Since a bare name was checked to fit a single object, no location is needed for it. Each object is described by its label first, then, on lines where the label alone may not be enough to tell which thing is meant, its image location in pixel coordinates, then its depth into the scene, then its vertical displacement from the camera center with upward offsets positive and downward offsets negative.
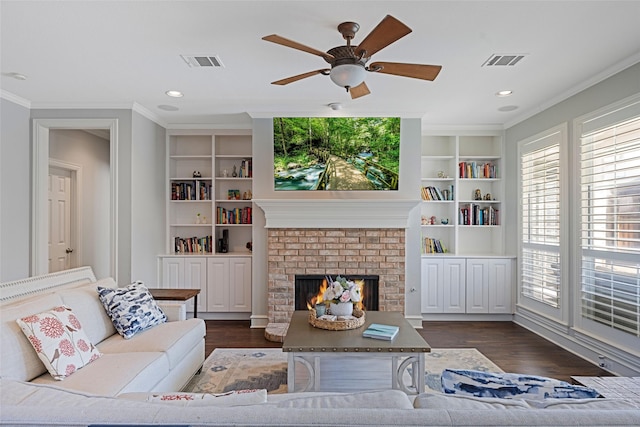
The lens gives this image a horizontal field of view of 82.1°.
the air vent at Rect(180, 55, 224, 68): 2.95 +1.28
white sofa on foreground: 0.98 -0.55
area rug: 2.95 -1.37
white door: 5.04 -0.07
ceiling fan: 2.04 +0.98
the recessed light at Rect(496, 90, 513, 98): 3.77 +1.28
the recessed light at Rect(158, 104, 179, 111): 4.32 +1.30
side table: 3.59 -0.79
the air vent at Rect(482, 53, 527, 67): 2.90 +1.27
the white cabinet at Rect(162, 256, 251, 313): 4.90 -0.84
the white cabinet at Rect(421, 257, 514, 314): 4.87 -0.91
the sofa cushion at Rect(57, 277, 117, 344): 2.54 -0.68
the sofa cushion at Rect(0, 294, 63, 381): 1.91 -0.72
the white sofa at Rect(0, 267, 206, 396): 1.96 -0.87
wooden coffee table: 2.43 -0.89
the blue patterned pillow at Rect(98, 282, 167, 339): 2.72 -0.71
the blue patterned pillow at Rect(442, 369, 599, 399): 1.27 -0.62
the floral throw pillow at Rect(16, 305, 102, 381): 2.02 -0.72
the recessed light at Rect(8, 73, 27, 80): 3.31 +1.28
